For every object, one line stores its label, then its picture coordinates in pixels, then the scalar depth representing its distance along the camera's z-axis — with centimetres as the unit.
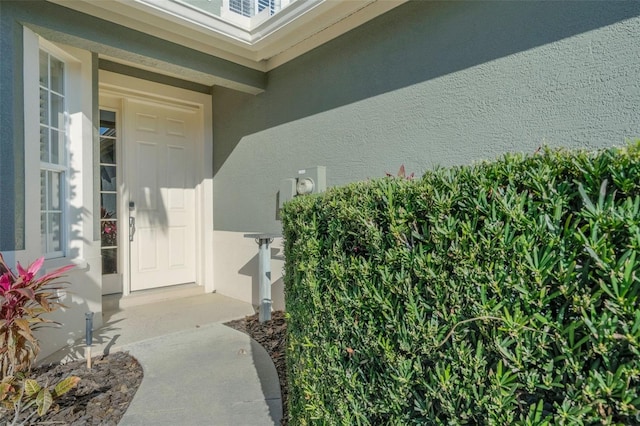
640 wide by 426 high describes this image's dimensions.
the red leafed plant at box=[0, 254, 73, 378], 266
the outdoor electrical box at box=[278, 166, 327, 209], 443
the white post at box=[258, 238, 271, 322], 462
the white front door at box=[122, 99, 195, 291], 580
